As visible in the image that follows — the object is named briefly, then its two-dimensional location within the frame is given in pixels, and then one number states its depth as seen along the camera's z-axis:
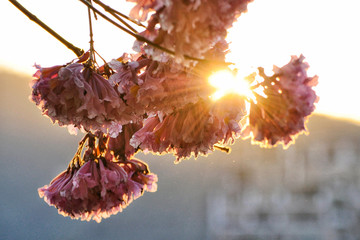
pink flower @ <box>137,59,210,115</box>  0.79
